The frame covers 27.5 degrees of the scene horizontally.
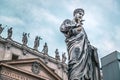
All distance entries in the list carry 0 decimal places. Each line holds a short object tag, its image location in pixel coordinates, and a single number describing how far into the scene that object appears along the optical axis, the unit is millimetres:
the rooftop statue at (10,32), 28466
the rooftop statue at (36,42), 30902
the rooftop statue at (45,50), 31947
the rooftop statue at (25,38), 29791
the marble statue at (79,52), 4172
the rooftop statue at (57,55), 33156
